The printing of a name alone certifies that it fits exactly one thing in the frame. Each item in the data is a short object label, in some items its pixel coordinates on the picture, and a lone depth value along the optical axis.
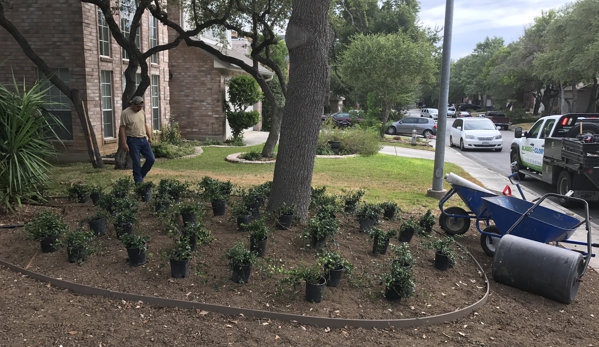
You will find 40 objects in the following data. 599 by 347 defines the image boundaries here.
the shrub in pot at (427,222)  6.02
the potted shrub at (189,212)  5.31
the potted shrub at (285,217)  5.38
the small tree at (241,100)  19.69
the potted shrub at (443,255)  4.89
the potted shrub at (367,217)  5.80
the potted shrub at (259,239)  4.62
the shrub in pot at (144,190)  6.67
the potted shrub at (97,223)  5.11
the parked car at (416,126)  30.97
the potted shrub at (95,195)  6.58
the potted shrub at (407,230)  5.59
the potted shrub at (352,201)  6.48
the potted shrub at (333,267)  4.10
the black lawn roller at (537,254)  4.46
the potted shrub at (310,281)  3.89
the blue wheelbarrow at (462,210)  6.12
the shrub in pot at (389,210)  6.58
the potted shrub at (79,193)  6.75
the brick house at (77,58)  12.84
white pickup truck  9.03
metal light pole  8.83
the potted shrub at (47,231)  4.67
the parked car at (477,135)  21.81
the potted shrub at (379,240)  5.01
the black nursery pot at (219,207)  5.98
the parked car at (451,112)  67.11
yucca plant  6.29
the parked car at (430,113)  47.00
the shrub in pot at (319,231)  4.86
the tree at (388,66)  26.09
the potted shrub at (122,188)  6.26
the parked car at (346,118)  30.41
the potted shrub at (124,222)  4.94
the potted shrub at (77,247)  4.44
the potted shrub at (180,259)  4.16
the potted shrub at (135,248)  4.29
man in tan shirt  8.34
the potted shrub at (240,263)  4.07
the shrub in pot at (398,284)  4.00
